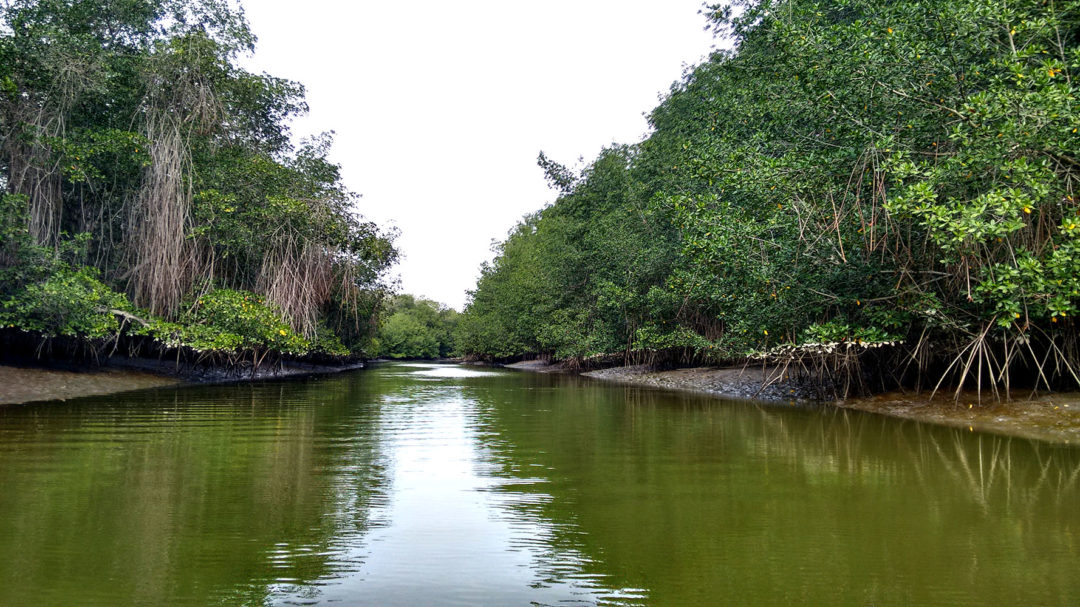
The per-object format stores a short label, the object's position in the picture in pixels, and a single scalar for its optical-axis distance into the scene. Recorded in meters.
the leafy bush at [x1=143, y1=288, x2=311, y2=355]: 18.09
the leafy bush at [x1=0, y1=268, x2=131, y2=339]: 14.60
